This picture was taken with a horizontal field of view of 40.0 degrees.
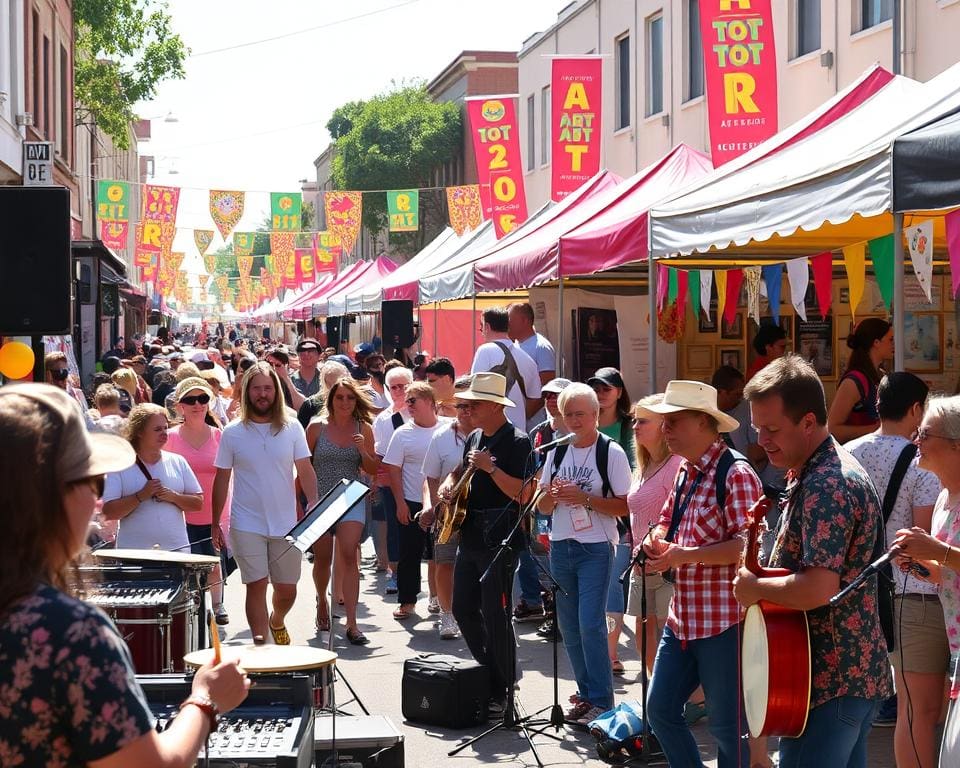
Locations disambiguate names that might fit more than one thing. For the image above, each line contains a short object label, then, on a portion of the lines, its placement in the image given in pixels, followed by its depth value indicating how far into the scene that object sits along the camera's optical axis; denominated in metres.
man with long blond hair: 8.65
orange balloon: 8.09
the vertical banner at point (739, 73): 14.44
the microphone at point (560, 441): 7.33
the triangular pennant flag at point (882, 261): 7.76
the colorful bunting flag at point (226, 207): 34.06
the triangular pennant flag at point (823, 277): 10.03
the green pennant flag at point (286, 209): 34.59
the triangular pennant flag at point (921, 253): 7.55
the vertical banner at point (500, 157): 21.50
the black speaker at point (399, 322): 23.39
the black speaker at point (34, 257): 8.28
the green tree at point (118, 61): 36.69
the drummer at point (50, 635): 2.36
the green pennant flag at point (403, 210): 33.00
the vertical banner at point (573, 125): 19.50
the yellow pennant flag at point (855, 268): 8.38
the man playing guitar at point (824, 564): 4.18
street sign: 13.95
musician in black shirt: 7.86
